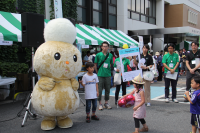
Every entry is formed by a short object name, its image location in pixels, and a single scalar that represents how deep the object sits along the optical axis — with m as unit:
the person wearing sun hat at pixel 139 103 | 3.92
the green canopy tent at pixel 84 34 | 6.74
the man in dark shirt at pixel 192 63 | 6.57
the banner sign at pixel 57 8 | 7.77
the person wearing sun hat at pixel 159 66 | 14.14
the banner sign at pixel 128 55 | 6.29
